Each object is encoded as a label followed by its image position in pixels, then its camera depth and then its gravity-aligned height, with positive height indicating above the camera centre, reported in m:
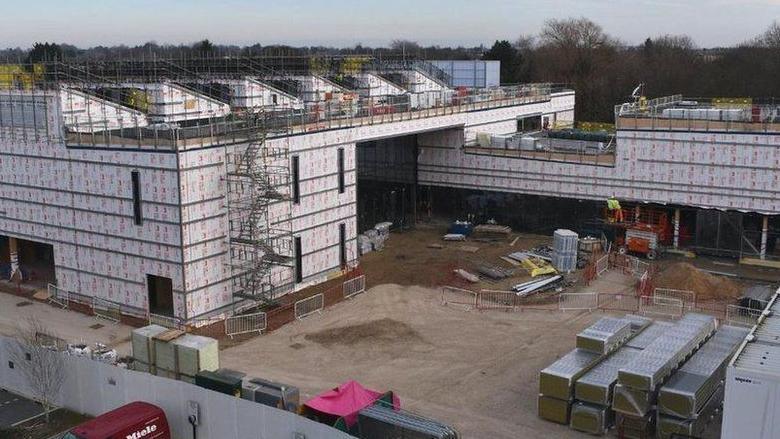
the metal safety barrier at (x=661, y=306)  31.42 -8.97
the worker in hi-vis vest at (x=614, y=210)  42.03 -6.79
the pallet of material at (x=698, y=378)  20.42 -7.93
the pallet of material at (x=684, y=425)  20.44 -8.77
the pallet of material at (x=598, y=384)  21.30 -8.02
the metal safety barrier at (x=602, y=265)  37.03 -8.53
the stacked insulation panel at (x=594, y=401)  21.31 -8.47
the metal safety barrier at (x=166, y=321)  30.20 -8.96
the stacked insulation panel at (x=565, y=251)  37.25 -7.86
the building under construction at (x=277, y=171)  30.80 -4.24
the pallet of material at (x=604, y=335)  23.30 -7.46
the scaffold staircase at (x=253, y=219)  31.28 -5.40
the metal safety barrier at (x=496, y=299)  32.97 -9.02
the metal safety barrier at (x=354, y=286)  34.22 -8.73
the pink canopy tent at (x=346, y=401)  20.20 -8.12
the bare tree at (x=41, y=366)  22.11 -7.89
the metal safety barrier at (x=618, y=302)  32.28 -8.99
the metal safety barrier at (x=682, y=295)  32.13 -8.85
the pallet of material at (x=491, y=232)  44.62 -8.38
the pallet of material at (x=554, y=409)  21.89 -8.93
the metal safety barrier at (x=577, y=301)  32.59 -8.98
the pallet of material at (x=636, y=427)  20.88 -8.99
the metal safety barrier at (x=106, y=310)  31.64 -9.00
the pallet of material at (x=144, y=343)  24.28 -7.87
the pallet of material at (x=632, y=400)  20.62 -8.19
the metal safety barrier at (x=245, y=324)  29.88 -9.00
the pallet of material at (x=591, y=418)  21.31 -8.89
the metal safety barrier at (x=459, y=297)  33.12 -9.07
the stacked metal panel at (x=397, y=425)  18.89 -8.10
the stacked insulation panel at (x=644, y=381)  20.64 -7.75
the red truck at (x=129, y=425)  19.00 -8.18
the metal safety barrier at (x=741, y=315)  30.45 -9.04
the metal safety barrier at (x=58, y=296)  33.62 -8.94
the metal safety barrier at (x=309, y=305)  31.69 -8.87
